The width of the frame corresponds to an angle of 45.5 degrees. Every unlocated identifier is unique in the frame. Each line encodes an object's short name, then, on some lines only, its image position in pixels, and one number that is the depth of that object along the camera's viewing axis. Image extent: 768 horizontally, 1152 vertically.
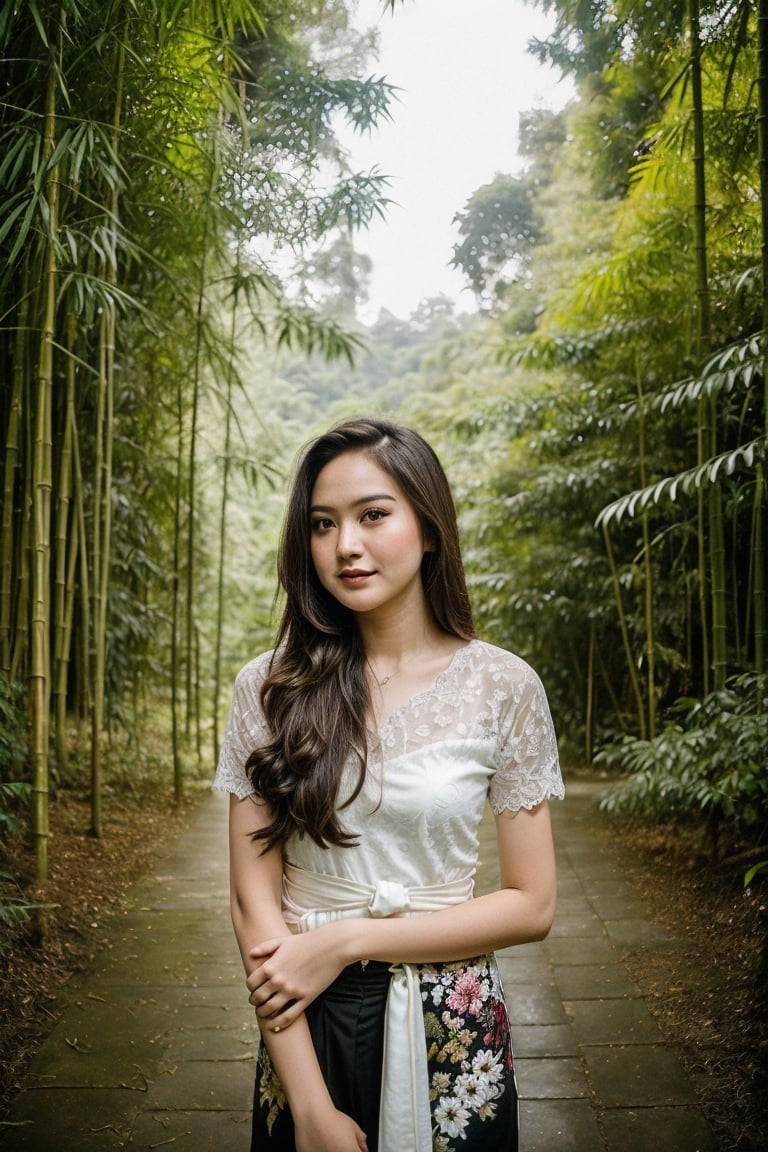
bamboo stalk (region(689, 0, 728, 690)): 2.79
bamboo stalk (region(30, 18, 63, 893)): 2.53
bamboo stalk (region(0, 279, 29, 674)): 2.88
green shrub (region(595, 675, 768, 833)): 2.47
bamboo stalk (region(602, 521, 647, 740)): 4.63
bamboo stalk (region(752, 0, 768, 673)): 2.00
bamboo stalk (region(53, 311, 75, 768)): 3.23
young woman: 0.98
